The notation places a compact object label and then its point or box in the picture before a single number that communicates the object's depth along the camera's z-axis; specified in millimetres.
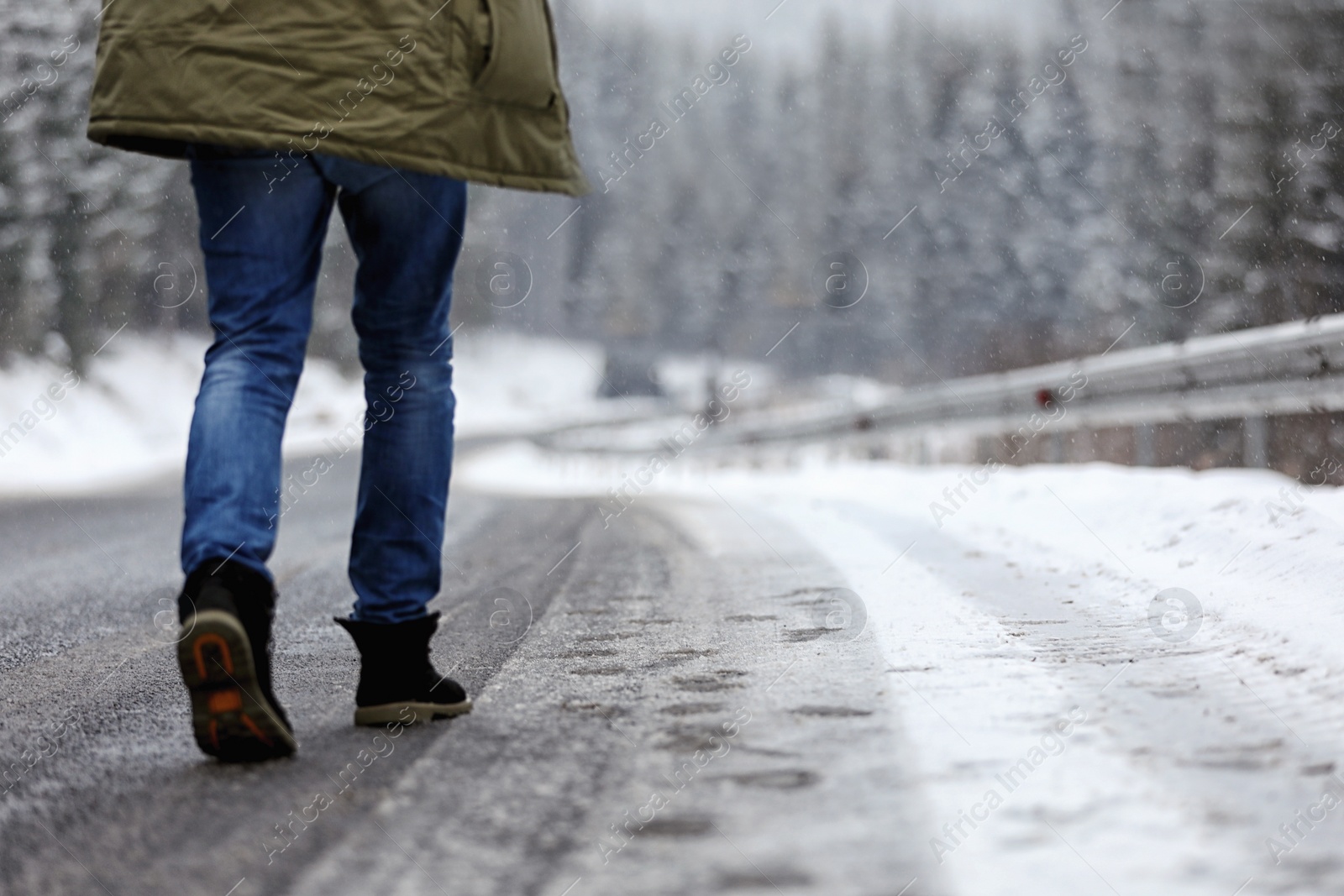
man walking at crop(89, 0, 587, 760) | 9134
